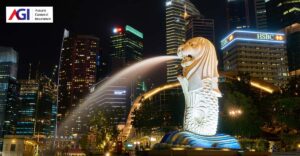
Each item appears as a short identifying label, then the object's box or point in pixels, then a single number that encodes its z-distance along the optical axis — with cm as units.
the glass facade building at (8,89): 11656
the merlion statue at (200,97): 2527
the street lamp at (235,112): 4545
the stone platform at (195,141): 2456
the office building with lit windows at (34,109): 12838
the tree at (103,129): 5803
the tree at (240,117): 4559
